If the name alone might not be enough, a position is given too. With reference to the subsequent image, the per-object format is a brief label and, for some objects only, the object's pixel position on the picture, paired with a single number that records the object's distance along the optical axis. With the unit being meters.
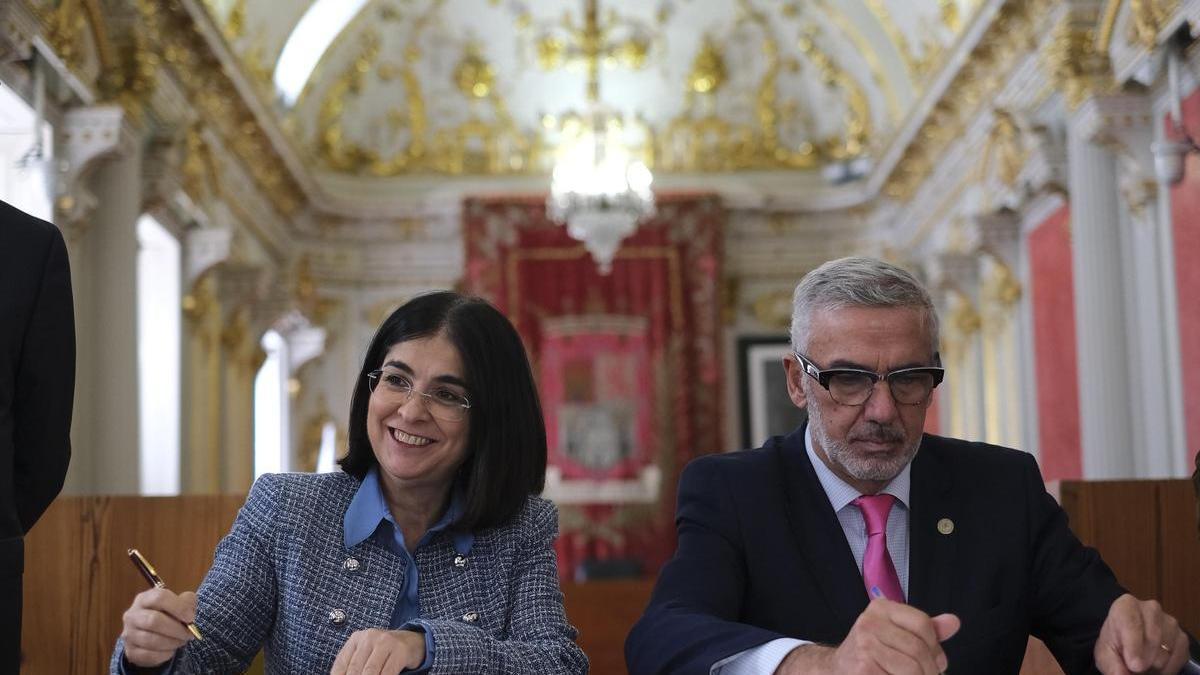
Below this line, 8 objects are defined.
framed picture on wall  14.90
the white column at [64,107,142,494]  8.50
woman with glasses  2.80
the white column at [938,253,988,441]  11.99
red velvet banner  14.57
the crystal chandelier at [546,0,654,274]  12.54
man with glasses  2.77
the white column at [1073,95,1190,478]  8.04
